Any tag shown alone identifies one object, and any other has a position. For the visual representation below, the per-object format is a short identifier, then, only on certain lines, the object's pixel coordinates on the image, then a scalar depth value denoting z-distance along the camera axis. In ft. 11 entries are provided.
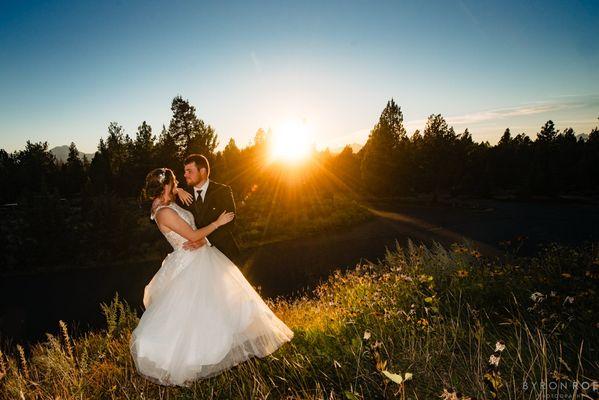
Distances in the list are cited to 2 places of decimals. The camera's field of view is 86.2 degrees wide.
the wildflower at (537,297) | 8.39
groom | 12.58
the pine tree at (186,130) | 117.50
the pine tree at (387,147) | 128.47
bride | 10.40
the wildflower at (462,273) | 12.93
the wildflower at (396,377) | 3.96
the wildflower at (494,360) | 4.16
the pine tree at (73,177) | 152.66
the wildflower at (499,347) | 4.26
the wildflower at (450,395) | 4.46
